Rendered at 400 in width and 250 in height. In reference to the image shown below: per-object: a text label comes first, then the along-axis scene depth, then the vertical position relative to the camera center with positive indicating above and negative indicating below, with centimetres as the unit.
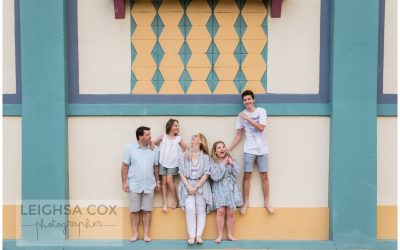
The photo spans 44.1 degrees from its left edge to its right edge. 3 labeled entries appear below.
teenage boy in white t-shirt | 628 -46
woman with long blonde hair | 629 -104
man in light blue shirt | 629 -89
